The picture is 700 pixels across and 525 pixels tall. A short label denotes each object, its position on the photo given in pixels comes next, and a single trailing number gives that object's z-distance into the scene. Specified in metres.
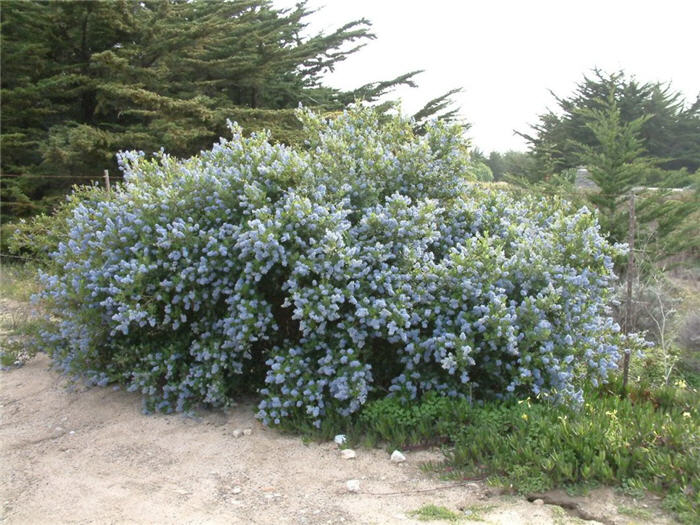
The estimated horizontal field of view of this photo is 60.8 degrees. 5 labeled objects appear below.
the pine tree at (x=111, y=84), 12.31
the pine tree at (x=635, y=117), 19.92
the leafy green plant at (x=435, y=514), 3.15
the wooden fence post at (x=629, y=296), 4.93
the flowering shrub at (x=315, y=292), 4.20
